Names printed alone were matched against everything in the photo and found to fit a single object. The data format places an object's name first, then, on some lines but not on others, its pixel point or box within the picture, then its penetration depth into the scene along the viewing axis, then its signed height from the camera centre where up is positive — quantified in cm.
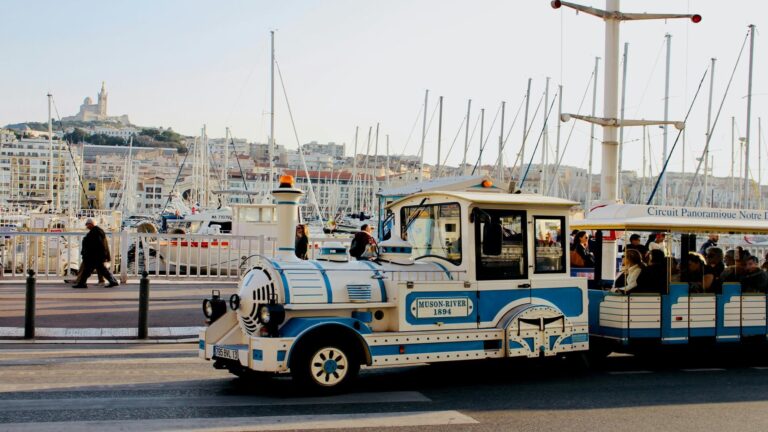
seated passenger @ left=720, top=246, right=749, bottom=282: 1288 -37
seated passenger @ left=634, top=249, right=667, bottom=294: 1189 -46
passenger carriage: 1161 -84
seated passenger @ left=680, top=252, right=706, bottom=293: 1227 -42
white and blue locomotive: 909 -69
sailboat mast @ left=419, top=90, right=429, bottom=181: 5772 +770
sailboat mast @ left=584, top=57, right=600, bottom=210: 4202 +396
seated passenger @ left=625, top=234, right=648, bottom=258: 1283 -2
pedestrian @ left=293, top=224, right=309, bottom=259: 1748 -14
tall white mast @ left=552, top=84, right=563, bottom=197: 4534 +542
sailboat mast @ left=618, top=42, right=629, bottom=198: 3256 +687
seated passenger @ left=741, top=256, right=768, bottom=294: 1288 -51
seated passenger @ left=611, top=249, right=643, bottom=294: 1183 -38
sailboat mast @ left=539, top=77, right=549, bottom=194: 4875 +478
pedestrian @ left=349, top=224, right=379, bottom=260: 1605 -12
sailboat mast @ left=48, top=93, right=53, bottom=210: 6476 +643
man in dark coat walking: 1828 -45
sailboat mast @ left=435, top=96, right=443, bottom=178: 5666 +746
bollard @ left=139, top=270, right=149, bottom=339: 1346 -125
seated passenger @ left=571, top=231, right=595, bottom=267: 1427 -21
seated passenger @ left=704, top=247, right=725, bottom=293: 1248 -39
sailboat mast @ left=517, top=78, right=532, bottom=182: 4779 +686
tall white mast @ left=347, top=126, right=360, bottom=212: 7299 +410
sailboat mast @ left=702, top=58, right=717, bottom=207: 3847 +638
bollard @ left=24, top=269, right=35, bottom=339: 1320 -128
